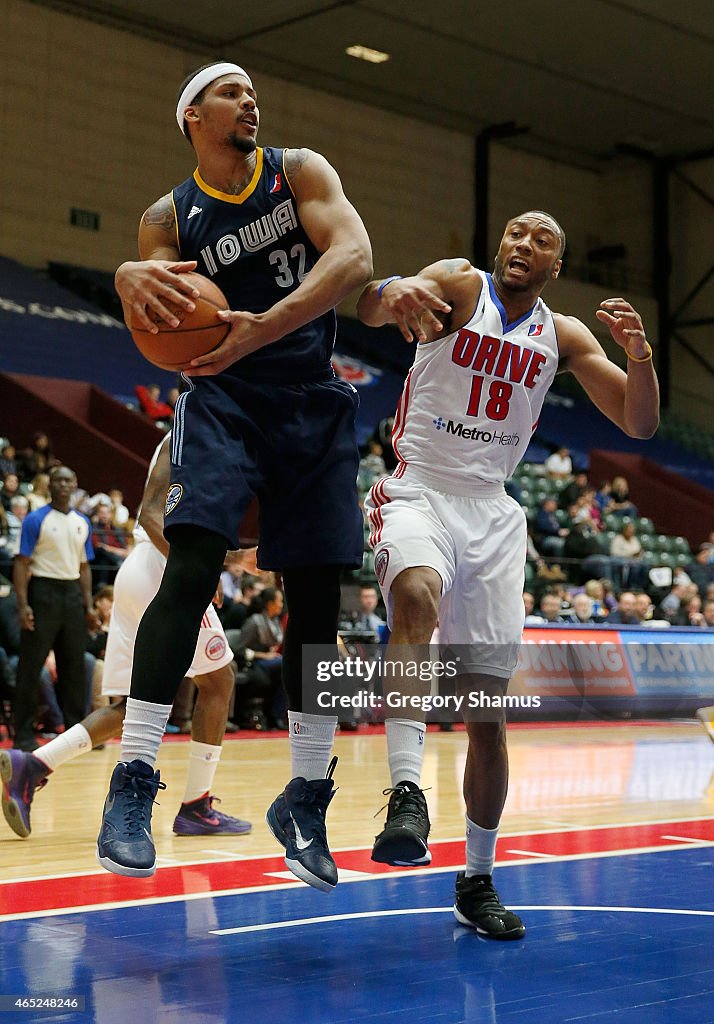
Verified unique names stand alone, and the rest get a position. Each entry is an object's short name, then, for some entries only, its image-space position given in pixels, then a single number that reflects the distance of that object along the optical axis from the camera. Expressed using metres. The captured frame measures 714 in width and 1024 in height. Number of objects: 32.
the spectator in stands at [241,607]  12.32
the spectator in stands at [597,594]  15.35
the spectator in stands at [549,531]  17.58
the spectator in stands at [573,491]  19.44
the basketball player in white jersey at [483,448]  4.34
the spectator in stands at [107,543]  12.67
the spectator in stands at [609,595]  15.93
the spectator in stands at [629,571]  16.64
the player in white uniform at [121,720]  6.17
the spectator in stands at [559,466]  21.07
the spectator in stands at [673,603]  15.86
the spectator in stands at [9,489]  13.38
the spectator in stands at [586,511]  18.61
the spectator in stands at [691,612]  15.81
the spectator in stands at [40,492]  12.65
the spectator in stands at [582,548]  16.69
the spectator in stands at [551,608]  14.41
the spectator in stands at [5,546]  12.12
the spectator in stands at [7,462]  13.93
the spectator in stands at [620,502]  20.66
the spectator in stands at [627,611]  15.17
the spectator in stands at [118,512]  14.16
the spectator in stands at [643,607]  15.32
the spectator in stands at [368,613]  13.14
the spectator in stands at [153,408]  18.41
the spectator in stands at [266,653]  12.02
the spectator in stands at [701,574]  17.28
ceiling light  22.14
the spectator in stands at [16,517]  12.41
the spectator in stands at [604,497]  20.77
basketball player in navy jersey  3.64
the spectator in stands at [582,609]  14.54
